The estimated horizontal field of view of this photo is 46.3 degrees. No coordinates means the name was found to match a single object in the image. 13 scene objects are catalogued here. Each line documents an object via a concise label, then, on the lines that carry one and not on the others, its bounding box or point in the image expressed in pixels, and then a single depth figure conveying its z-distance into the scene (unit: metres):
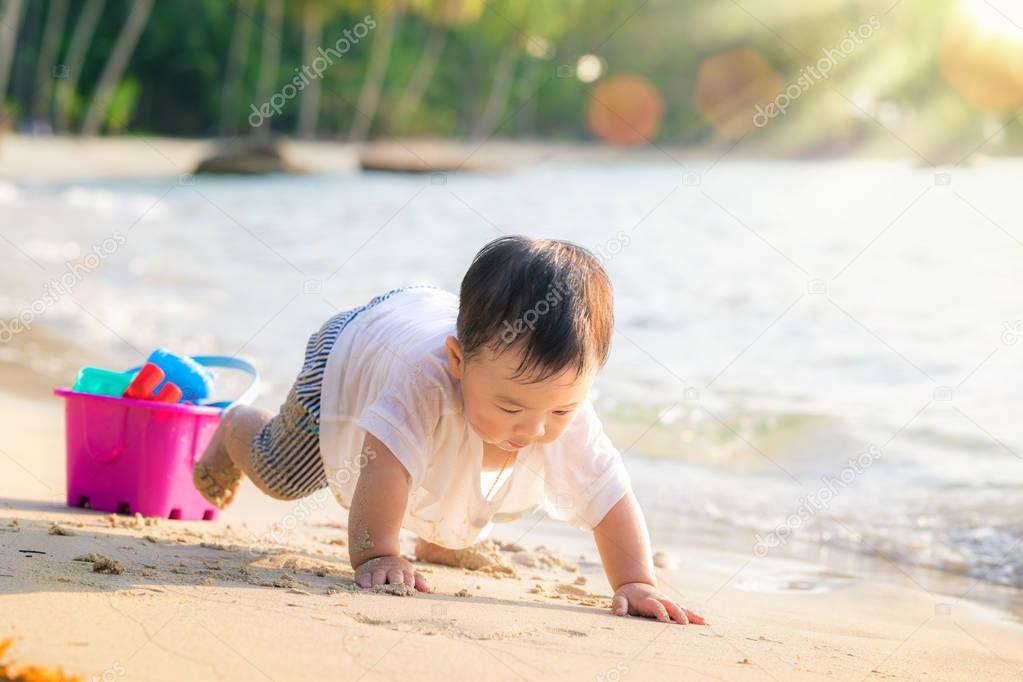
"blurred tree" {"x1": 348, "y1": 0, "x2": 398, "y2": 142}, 39.81
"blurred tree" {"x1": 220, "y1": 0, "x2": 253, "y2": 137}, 39.09
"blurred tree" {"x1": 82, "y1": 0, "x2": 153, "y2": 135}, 34.88
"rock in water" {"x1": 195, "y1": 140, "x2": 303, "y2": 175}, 27.39
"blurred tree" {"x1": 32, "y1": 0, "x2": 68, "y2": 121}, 35.28
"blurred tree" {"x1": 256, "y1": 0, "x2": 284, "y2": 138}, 38.44
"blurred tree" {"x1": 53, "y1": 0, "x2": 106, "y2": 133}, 34.75
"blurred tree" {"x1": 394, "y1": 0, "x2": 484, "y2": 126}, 37.66
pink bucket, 3.33
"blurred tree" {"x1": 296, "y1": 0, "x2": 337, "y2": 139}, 34.72
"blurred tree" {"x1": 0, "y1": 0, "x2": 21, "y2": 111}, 30.16
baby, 2.64
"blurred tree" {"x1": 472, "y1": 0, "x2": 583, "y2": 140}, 40.84
